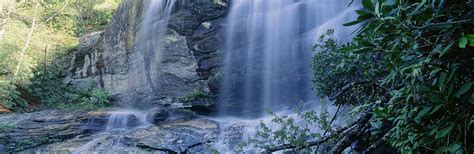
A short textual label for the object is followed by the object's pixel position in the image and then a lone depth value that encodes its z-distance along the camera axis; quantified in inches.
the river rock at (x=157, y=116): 332.2
